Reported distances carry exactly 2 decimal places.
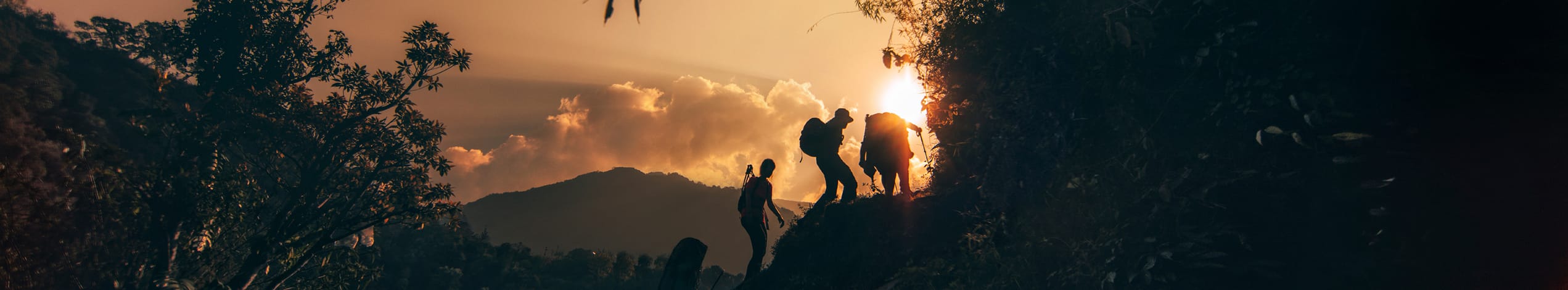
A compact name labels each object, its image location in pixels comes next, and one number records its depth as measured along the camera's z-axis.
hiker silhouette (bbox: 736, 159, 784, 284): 12.54
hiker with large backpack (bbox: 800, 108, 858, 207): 13.17
